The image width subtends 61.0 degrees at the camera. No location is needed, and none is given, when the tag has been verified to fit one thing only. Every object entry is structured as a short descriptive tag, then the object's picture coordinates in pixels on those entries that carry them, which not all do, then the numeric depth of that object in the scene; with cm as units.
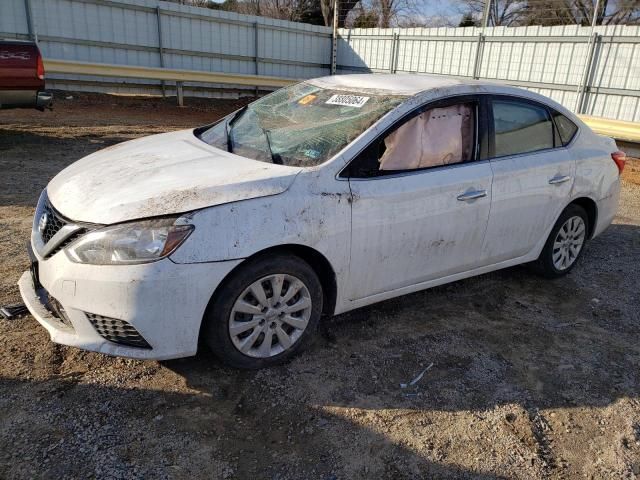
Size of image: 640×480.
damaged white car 278
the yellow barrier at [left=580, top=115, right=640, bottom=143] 1050
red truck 829
